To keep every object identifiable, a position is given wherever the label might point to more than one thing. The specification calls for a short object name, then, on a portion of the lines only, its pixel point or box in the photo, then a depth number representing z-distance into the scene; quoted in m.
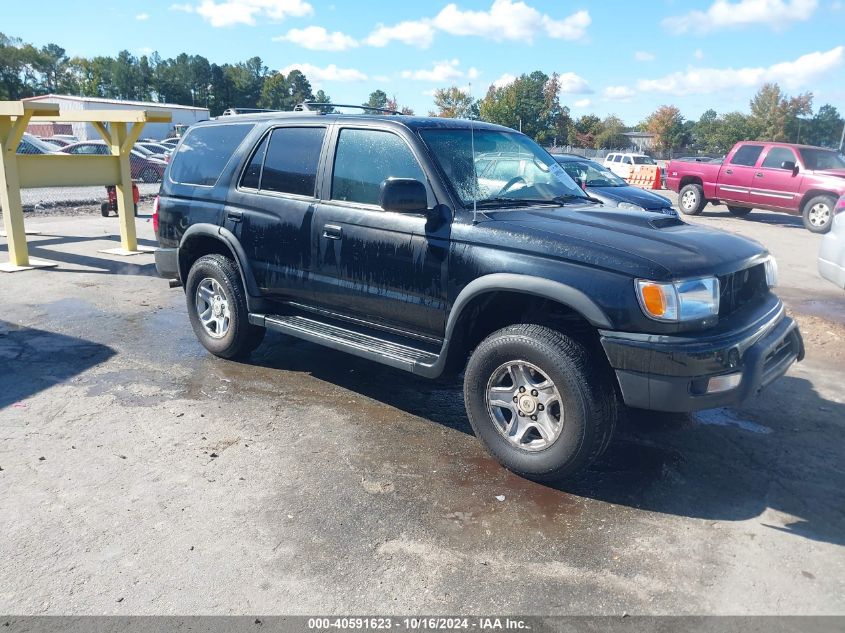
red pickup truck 15.30
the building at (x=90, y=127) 55.06
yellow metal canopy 9.05
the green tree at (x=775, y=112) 68.75
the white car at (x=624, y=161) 30.58
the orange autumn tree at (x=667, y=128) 74.69
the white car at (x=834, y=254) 6.50
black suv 3.42
